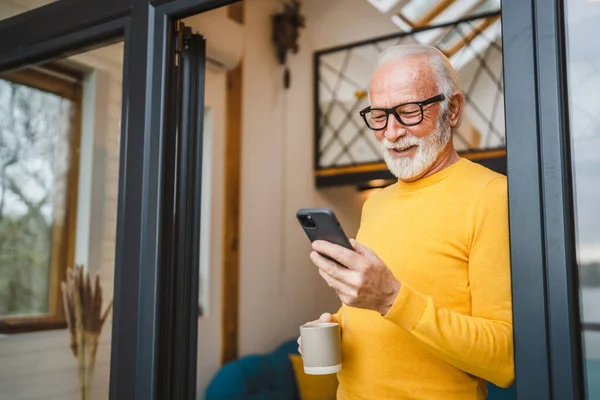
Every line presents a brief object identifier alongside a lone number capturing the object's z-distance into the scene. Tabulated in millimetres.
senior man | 965
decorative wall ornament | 3207
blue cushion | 2713
